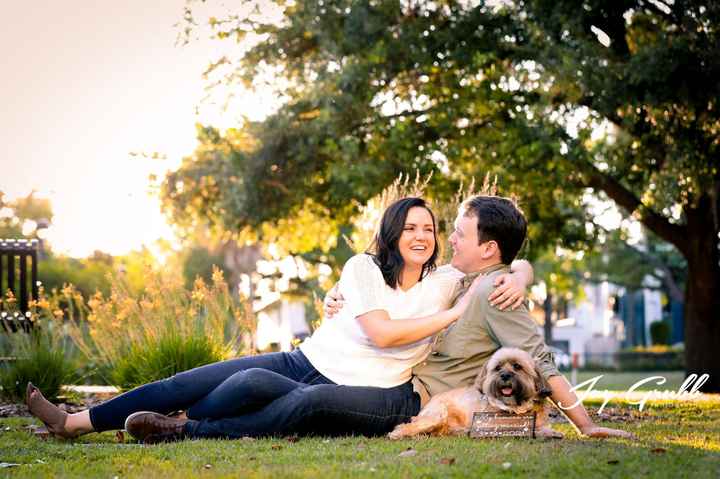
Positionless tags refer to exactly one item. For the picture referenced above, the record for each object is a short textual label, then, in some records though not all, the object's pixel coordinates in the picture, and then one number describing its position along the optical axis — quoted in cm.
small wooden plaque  593
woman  628
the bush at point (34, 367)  1029
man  610
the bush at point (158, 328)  1011
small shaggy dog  575
